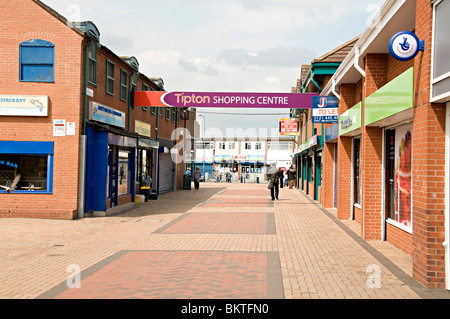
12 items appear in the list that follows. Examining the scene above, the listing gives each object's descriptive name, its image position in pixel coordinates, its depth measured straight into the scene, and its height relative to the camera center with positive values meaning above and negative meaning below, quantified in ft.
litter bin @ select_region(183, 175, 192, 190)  104.37 -3.18
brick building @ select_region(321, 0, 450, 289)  20.79 +2.28
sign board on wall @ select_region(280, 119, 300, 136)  115.59 +10.50
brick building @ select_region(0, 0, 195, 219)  46.11 +5.31
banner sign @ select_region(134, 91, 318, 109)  57.31 +8.48
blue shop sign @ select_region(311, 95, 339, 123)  50.03 +6.54
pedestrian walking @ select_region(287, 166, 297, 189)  117.80 -1.67
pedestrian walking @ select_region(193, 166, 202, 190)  107.04 -2.31
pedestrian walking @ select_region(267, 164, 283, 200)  70.54 -1.55
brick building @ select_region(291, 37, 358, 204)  65.07 +6.46
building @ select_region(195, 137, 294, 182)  224.53 +7.51
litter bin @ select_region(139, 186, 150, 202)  69.86 -3.56
